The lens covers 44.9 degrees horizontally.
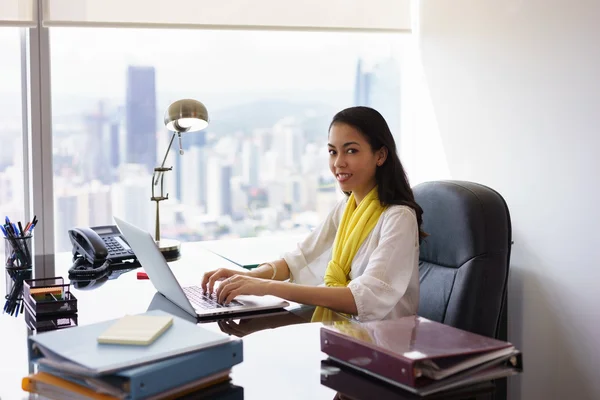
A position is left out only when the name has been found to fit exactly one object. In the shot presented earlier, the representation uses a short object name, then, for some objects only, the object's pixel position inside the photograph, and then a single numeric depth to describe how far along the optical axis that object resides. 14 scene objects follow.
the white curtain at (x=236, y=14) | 2.71
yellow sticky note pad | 1.09
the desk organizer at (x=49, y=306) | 1.59
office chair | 1.80
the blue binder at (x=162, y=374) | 1.01
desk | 1.16
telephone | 2.29
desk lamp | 2.33
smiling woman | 1.71
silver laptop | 1.60
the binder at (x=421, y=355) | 1.07
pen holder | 2.19
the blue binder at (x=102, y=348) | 1.02
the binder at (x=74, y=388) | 1.03
